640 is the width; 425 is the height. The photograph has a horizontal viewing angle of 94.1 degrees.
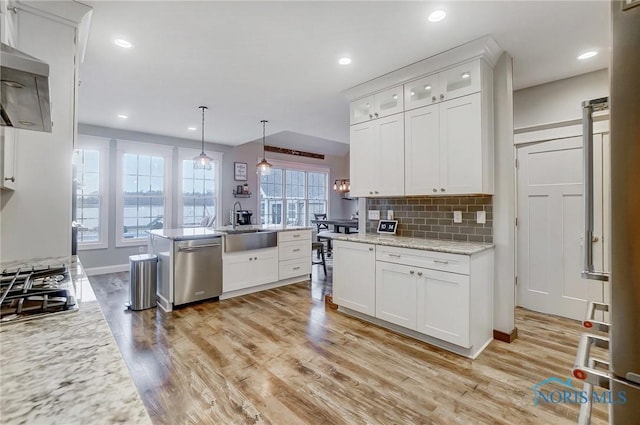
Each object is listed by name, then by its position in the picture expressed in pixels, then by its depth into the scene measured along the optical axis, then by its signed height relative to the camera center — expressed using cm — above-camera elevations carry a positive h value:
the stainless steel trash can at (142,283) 350 -84
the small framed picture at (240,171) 701 +100
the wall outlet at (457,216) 297 -3
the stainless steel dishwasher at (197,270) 350 -70
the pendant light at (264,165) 494 +79
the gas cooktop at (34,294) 100 -32
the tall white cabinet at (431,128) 258 +84
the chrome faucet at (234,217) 655 -10
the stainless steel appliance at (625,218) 65 -1
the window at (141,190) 555 +42
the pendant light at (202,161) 447 +77
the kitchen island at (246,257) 351 -62
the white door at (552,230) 311 -18
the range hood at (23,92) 90 +41
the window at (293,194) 792 +54
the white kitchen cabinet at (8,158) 165 +31
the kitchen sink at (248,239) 391 -37
